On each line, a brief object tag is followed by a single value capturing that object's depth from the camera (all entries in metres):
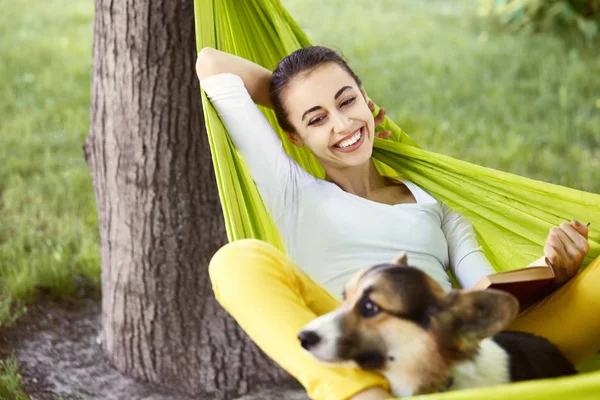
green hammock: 1.64
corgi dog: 1.15
